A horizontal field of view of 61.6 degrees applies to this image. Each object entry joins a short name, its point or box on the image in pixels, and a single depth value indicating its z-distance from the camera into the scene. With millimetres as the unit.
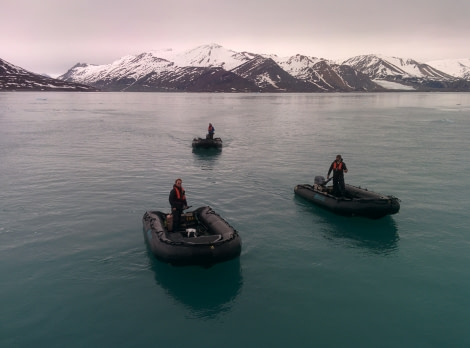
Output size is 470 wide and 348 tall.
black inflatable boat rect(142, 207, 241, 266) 15922
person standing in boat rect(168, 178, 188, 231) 18703
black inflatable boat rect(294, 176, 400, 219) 21797
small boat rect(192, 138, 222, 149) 45062
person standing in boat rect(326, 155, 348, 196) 23656
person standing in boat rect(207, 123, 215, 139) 46062
